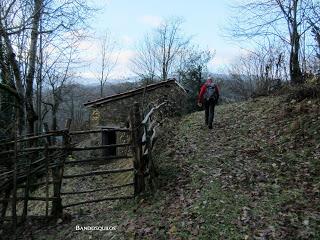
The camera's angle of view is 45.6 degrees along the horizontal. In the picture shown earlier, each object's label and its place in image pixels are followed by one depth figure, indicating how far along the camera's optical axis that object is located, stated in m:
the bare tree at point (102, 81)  55.44
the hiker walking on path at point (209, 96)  12.74
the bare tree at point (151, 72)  44.85
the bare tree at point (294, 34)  18.38
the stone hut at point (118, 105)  17.83
